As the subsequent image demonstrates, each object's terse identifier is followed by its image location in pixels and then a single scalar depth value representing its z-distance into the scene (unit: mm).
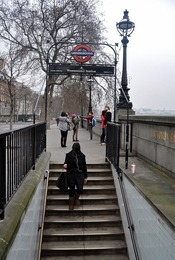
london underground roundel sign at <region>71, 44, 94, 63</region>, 10094
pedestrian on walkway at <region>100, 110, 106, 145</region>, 11755
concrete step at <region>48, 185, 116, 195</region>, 7258
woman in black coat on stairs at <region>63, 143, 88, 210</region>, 6305
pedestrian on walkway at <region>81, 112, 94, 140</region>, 14265
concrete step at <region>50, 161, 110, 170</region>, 8062
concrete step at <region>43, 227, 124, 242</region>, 6160
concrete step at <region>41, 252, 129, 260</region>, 5738
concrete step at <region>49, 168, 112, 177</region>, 7766
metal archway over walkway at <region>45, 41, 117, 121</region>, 9719
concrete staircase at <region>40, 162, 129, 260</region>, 5855
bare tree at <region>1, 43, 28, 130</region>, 18608
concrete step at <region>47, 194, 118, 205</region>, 6984
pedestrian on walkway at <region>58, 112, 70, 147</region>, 10844
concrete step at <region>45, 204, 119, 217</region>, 6715
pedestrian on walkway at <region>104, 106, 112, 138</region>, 11242
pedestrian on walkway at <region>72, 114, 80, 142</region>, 12259
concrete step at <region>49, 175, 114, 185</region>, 7535
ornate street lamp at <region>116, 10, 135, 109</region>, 9445
